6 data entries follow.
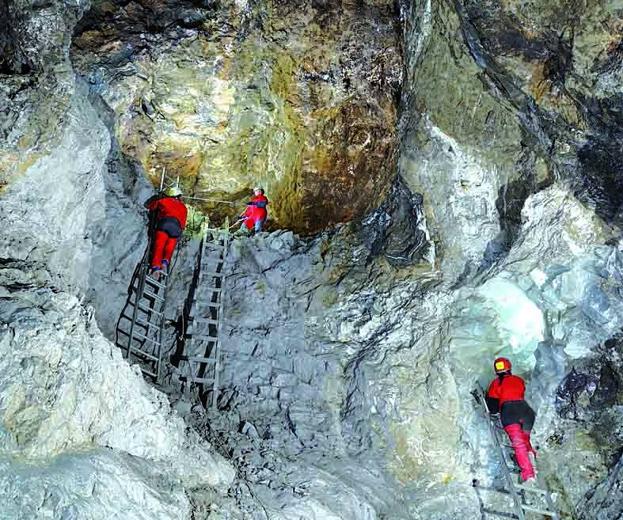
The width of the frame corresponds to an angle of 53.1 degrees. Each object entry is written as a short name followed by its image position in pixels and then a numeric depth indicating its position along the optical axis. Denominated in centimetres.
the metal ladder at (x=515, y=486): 697
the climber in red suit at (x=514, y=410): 752
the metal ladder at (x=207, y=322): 823
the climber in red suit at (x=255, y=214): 1020
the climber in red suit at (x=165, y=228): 870
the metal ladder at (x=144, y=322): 823
